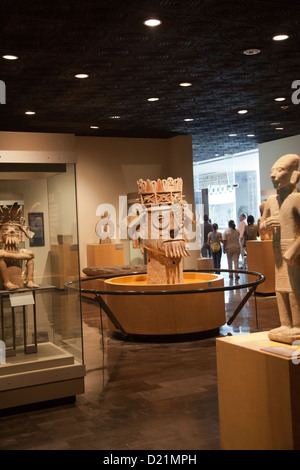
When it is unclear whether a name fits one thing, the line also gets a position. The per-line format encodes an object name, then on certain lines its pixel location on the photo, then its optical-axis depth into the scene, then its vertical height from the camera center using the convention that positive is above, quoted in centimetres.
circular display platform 716 -98
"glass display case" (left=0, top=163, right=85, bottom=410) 477 -34
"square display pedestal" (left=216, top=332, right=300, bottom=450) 298 -94
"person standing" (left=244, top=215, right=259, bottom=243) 1305 +6
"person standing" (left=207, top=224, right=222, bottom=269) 1456 -29
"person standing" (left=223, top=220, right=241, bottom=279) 1385 -24
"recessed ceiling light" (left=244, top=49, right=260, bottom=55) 700 +233
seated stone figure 487 -8
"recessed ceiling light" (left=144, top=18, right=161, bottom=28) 573 +225
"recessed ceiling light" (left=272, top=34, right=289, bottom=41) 648 +231
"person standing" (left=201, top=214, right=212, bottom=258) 1631 -20
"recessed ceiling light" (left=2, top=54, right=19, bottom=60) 677 +229
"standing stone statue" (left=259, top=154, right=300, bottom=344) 333 -6
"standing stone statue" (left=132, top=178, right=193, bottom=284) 750 +5
